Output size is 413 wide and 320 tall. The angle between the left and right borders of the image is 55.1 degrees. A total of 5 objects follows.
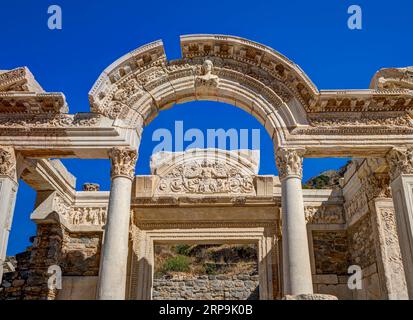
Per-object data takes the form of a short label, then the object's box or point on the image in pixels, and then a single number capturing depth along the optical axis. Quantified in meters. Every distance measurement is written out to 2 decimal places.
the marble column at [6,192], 8.59
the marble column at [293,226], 7.83
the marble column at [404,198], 8.23
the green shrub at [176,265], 23.72
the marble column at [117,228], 7.70
